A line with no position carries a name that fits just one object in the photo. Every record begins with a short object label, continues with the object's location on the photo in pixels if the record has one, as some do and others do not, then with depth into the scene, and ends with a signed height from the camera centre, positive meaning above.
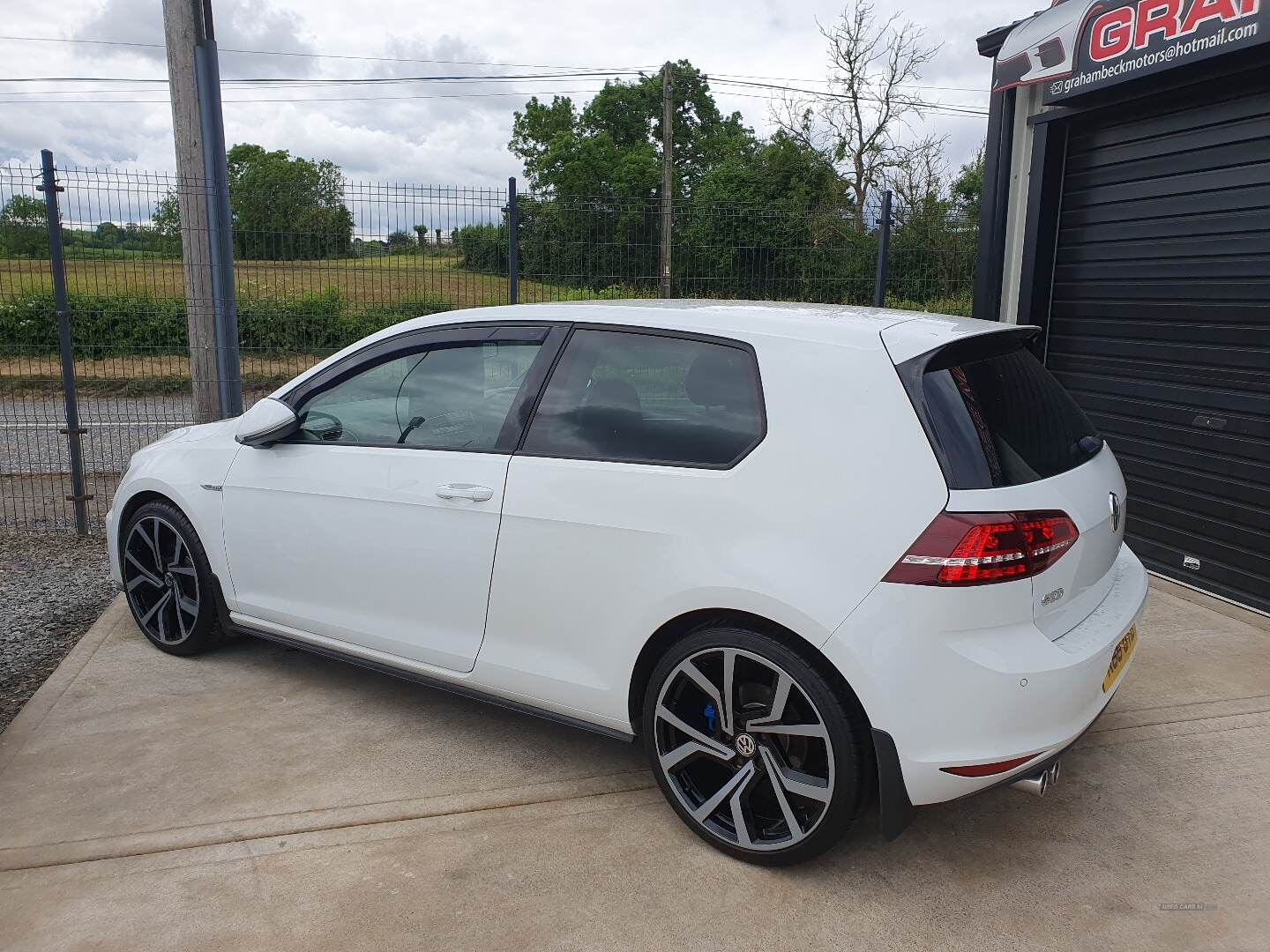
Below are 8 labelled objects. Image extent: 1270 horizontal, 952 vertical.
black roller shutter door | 5.12 -0.11
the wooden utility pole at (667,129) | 23.91 +3.90
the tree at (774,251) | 7.38 +0.30
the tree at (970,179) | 22.22 +2.79
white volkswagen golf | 2.47 -0.72
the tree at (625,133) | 43.06 +7.19
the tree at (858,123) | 23.72 +4.11
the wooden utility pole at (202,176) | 6.33 +0.67
